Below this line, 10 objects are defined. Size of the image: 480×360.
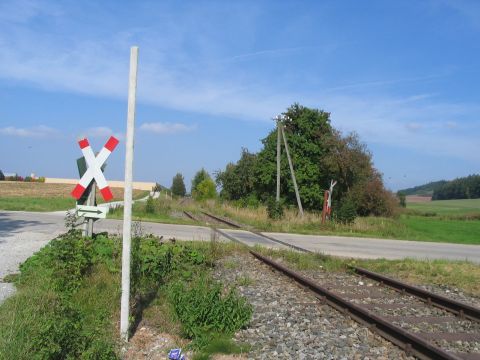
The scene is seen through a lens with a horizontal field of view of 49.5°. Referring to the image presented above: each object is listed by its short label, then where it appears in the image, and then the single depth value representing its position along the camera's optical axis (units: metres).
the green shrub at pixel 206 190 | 68.88
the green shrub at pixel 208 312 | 6.57
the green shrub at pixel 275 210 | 30.82
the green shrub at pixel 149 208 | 33.92
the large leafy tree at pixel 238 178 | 55.31
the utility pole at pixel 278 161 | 34.46
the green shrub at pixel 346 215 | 28.08
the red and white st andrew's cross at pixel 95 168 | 8.11
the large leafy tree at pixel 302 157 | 41.22
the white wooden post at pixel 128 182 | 6.09
